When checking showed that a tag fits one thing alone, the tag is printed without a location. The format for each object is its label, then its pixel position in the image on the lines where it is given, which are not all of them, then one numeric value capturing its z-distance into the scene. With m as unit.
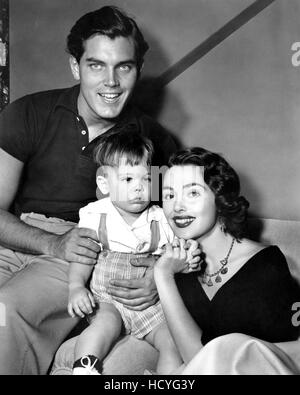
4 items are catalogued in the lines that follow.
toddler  1.38
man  1.57
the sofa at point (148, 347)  1.28
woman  1.22
